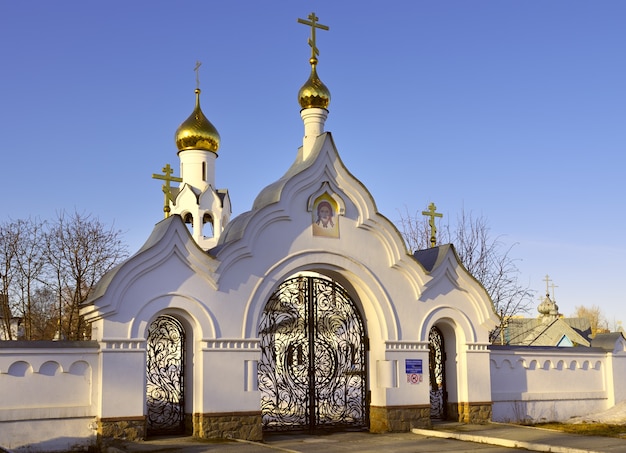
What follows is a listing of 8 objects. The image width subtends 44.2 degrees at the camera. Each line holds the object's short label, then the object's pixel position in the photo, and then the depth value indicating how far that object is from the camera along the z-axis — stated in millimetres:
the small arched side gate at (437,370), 16391
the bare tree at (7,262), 25844
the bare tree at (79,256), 25734
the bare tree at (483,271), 28419
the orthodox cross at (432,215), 17397
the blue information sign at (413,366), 15180
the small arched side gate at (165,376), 13469
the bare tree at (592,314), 91656
